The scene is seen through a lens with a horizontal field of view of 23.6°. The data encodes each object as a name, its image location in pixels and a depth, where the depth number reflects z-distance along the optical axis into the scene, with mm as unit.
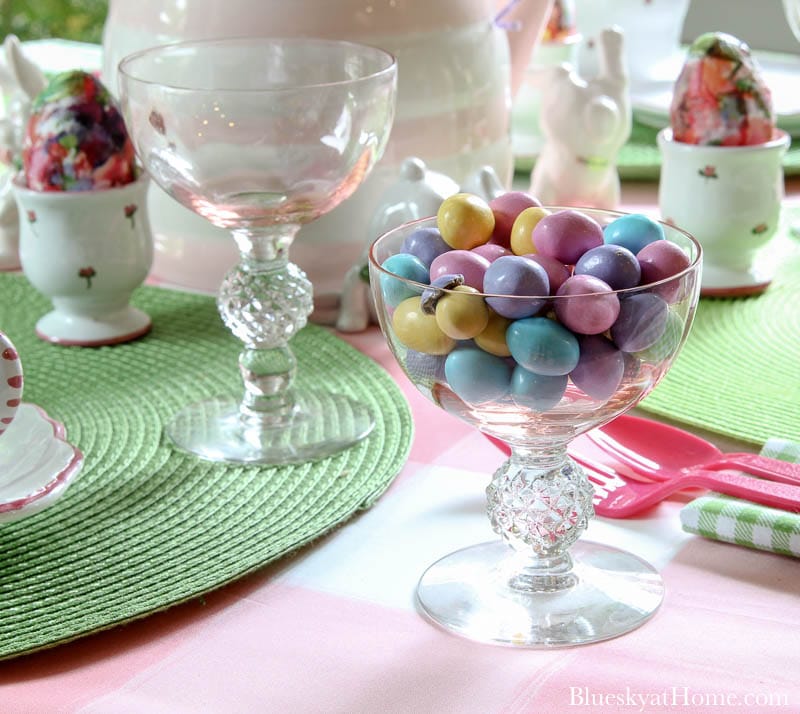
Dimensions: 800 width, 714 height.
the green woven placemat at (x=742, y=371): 694
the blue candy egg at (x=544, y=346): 548
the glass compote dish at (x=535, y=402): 552
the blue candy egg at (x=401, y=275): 568
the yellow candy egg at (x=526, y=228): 588
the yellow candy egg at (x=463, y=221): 589
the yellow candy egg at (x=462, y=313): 551
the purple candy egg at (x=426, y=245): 590
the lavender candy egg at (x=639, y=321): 552
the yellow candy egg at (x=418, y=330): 562
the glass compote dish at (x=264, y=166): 669
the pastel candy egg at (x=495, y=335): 555
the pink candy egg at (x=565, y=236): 575
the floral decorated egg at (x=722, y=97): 799
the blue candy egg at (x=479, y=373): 557
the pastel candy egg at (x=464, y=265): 568
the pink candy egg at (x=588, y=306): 546
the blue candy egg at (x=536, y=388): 554
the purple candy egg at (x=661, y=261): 568
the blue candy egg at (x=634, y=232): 583
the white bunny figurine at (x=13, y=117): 850
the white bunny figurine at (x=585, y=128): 866
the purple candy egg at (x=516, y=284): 549
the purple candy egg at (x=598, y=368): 554
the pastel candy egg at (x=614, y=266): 560
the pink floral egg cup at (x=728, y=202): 815
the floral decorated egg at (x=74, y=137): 776
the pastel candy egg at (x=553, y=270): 569
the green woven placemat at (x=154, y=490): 606
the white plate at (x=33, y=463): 613
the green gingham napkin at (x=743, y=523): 608
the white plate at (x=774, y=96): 990
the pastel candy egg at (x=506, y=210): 600
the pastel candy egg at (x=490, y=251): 584
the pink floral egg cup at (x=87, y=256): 788
